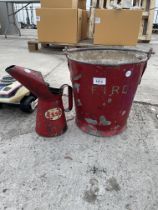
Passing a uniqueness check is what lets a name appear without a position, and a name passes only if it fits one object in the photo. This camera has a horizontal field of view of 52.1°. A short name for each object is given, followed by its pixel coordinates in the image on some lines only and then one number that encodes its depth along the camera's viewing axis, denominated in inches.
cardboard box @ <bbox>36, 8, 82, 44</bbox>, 116.1
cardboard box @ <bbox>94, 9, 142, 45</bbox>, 113.7
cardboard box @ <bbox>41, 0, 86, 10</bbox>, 114.4
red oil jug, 40.1
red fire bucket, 39.3
